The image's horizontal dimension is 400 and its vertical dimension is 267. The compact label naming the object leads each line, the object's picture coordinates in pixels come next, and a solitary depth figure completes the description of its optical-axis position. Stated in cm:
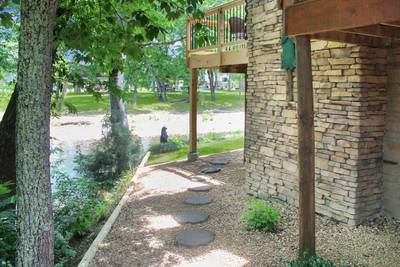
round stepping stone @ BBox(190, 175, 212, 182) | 893
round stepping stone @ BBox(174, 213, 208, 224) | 613
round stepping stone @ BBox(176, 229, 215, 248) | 519
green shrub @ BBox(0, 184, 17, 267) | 464
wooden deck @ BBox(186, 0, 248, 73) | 846
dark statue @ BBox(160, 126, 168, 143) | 1453
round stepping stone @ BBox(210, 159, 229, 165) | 1066
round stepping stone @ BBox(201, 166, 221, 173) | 968
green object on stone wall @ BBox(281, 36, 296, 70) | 615
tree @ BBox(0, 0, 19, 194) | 605
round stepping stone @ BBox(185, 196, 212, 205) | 712
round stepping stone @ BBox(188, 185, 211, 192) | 801
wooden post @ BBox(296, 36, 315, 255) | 399
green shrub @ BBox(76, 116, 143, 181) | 1087
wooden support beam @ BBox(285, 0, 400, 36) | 306
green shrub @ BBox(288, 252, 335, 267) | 376
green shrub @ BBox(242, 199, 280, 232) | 539
